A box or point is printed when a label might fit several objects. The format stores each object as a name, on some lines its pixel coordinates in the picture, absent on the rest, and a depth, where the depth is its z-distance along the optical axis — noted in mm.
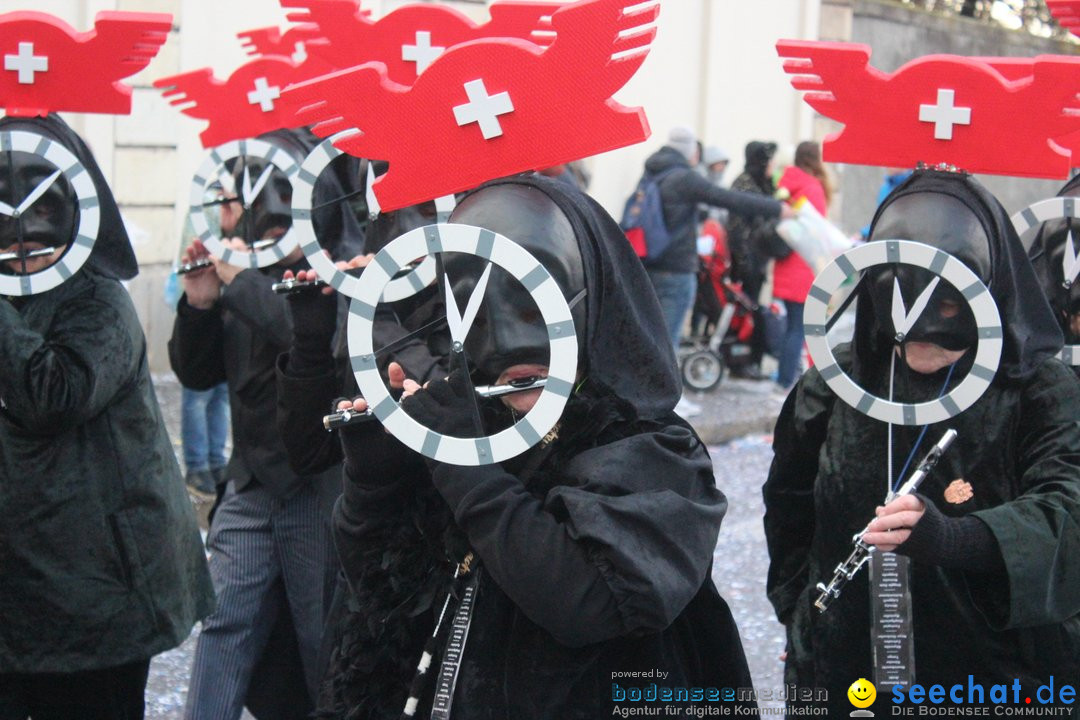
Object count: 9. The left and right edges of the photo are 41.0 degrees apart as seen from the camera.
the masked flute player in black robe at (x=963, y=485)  2896
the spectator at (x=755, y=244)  10680
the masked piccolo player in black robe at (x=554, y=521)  2371
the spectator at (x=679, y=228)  9695
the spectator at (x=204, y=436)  7152
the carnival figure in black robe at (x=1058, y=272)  3631
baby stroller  10852
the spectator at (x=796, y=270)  10484
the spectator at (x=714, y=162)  11797
